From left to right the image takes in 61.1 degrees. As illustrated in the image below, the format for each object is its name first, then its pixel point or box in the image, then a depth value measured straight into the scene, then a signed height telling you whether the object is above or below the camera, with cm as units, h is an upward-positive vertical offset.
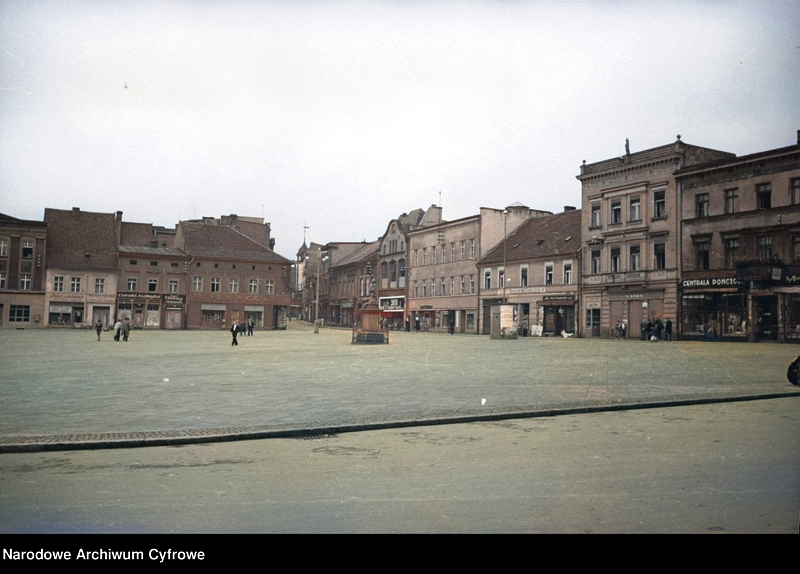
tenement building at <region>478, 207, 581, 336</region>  5853 +562
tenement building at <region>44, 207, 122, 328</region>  7019 +605
